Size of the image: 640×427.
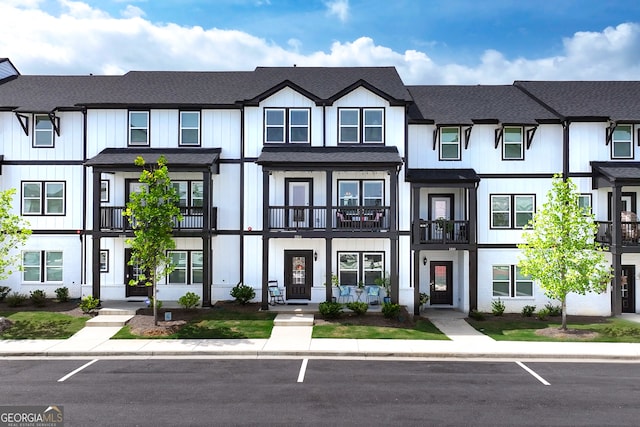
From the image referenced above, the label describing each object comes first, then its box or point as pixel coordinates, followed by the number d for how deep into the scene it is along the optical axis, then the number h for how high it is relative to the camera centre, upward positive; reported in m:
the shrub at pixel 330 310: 19.08 -3.76
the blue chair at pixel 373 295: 21.39 -3.54
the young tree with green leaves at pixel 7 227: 17.74 -0.29
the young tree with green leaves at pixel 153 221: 17.22 -0.07
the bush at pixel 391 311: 19.15 -3.82
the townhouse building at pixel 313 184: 21.42 +1.66
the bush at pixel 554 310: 20.88 -4.16
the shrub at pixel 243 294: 20.89 -3.39
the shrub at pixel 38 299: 20.86 -3.59
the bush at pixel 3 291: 21.97 -3.44
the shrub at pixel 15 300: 20.75 -3.65
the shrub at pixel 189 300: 20.41 -3.58
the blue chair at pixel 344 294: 21.48 -3.49
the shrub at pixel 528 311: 20.95 -4.20
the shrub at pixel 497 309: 21.19 -4.15
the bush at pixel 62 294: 21.78 -3.52
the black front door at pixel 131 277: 22.17 -2.78
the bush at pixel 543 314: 20.52 -4.25
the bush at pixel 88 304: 19.48 -3.58
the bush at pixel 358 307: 19.45 -3.73
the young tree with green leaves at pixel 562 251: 17.52 -1.25
